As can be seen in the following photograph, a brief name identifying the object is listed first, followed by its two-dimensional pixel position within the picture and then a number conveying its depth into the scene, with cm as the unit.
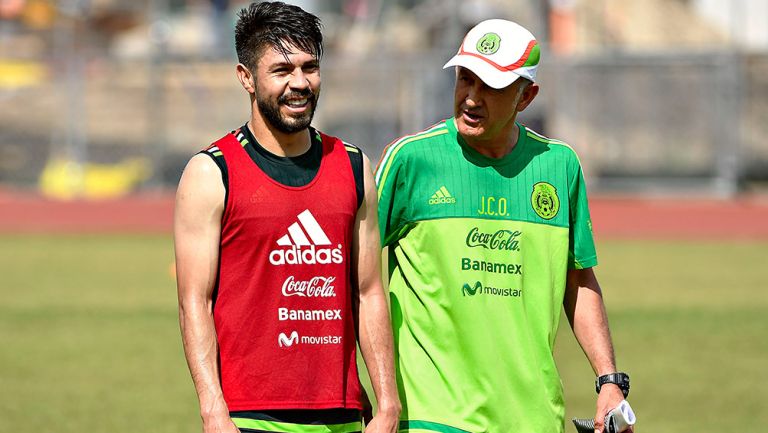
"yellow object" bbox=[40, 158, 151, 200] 5375
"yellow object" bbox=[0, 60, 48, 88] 5894
